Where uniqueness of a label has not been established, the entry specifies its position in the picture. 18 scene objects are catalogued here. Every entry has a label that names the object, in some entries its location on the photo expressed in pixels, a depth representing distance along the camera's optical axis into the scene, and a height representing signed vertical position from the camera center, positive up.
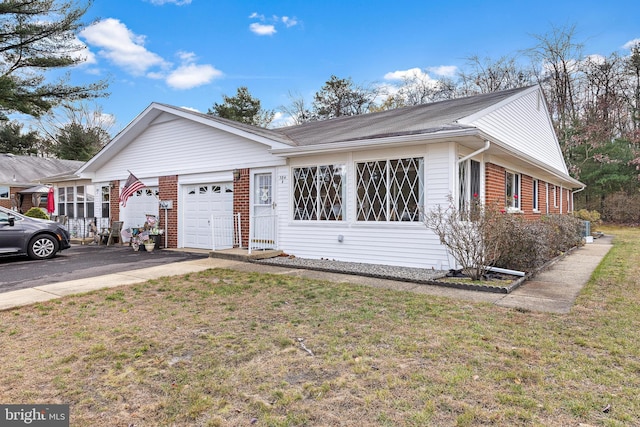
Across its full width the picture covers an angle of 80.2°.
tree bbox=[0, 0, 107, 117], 13.55 +6.25
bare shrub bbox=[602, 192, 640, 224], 22.67 +0.22
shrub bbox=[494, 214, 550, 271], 6.93 -0.62
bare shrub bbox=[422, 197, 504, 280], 6.43 -0.41
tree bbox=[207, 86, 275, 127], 31.36 +8.95
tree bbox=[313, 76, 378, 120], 29.80 +9.20
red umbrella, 16.42 +0.62
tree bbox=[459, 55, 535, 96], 26.84 +9.89
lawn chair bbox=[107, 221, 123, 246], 13.38 -0.50
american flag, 12.15 +0.96
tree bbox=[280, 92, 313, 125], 31.75 +8.93
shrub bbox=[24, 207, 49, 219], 16.52 +0.19
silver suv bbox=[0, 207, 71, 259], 9.16 -0.47
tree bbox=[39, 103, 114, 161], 33.34 +7.70
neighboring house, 24.42 +2.64
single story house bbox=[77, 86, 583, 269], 7.77 +1.05
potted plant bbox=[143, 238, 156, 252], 11.48 -0.86
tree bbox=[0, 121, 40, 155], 32.98 +6.92
